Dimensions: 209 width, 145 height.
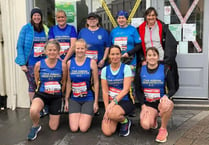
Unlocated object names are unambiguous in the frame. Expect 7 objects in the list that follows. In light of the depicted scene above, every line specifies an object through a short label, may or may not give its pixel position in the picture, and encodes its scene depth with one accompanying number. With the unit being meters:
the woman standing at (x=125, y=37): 3.90
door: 4.40
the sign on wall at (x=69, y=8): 4.62
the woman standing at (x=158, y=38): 3.77
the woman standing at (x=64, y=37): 4.05
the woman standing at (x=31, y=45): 4.06
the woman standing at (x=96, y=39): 3.94
